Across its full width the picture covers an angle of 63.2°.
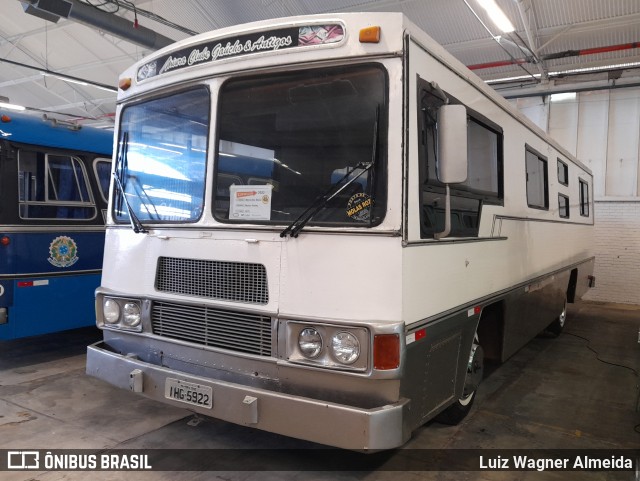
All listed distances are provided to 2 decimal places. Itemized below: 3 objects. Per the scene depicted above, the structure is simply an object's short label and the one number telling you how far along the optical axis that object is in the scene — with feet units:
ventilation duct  24.30
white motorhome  9.92
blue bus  19.36
